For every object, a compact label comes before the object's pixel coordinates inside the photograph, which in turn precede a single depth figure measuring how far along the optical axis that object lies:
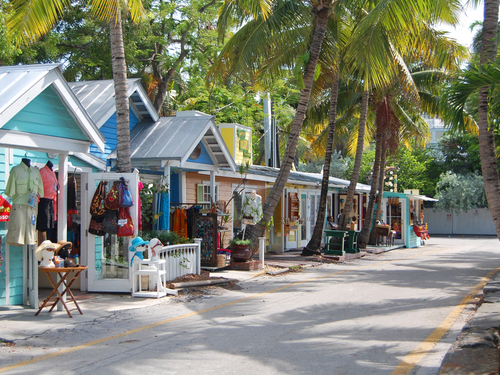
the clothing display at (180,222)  14.08
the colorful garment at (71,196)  10.55
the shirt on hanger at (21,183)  8.41
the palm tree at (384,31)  10.89
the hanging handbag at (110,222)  10.33
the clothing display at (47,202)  8.97
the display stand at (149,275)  10.26
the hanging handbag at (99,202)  10.35
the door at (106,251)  10.51
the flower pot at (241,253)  14.54
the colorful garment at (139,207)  10.61
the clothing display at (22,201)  8.40
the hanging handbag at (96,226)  10.41
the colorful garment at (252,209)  14.84
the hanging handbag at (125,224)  10.32
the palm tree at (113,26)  9.70
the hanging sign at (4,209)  8.65
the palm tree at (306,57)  15.45
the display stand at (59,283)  8.27
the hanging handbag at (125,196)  10.13
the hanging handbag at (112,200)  10.21
